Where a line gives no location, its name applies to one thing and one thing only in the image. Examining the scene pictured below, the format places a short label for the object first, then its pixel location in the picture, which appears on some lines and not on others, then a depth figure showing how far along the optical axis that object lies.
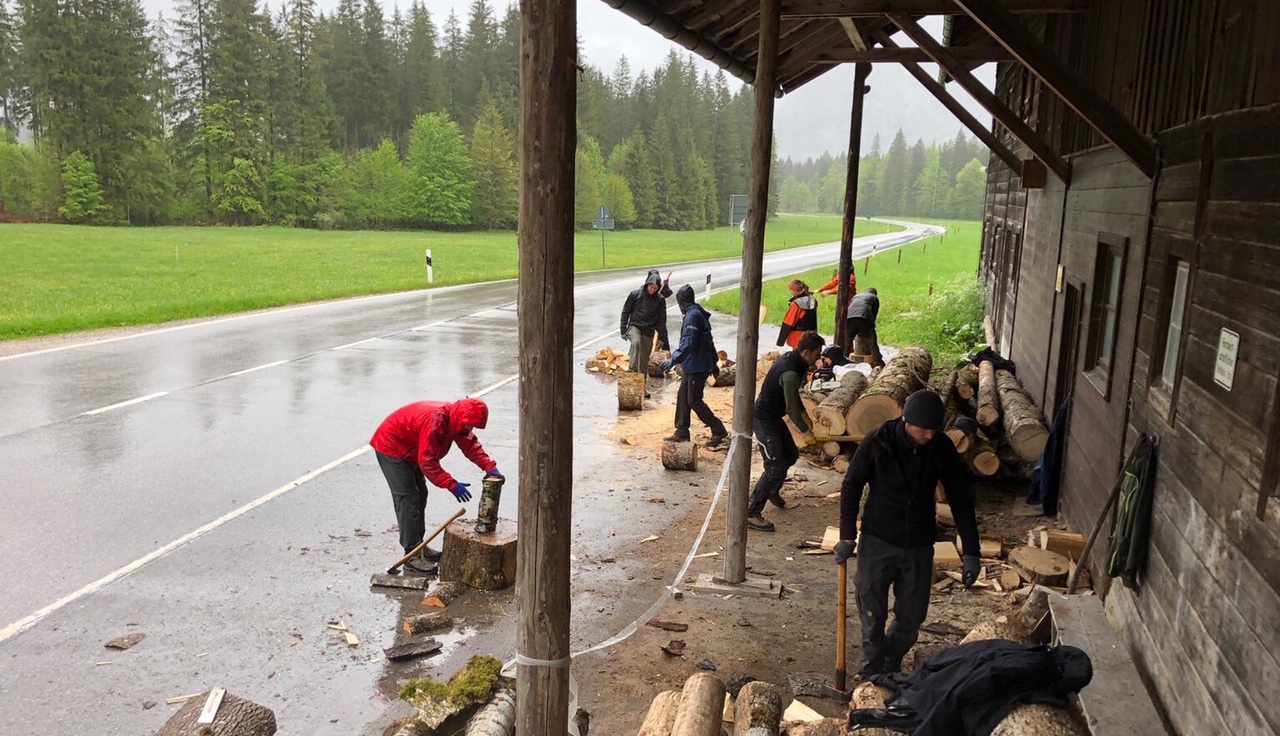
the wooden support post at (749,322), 7.14
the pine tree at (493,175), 72.38
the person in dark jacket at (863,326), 16.30
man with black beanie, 5.58
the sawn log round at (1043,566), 6.86
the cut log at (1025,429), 9.23
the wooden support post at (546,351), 3.35
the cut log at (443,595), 6.81
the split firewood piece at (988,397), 9.98
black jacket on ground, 4.27
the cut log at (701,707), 4.60
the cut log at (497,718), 4.70
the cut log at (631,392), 13.30
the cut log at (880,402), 10.43
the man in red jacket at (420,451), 7.00
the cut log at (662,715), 4.72
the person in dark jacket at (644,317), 14.57
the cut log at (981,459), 9.47
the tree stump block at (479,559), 7.07
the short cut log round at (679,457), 10.59
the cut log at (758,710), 4.71
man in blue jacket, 11.41
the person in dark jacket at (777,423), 8.59
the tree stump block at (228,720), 4.64
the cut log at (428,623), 6.40
